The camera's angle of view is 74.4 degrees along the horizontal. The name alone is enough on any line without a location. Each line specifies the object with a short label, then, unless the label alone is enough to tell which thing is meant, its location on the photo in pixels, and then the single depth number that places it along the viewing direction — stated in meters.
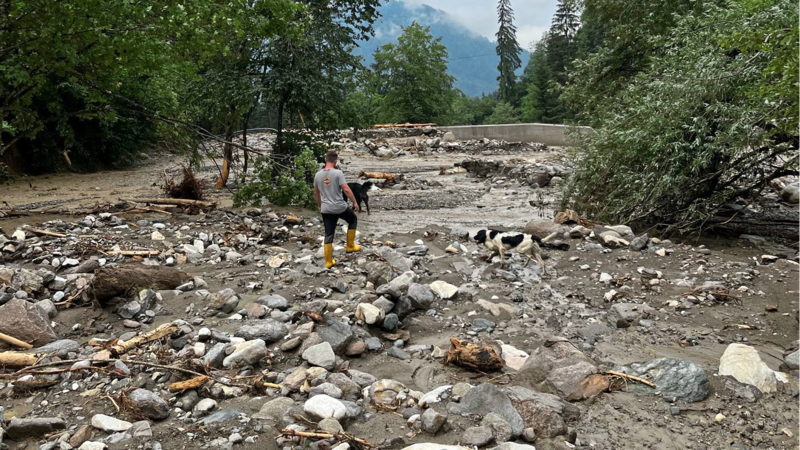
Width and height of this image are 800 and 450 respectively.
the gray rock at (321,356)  4.39
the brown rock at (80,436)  3.40
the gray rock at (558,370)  4.30
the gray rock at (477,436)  3.39
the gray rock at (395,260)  7.19
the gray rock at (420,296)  5.93
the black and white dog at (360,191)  12.25
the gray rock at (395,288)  5.79
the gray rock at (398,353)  4.93
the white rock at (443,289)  6.38
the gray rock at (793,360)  4.70
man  7.20
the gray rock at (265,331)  4.81
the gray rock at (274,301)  5.73
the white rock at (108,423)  3.53
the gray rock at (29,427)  3.48
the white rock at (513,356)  4.86
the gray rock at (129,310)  5.50
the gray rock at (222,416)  3.60
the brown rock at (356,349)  4.81
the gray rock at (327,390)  3.93
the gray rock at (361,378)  4.26
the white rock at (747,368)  4.27
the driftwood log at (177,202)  10.32
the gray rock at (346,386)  4.01
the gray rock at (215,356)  4.41
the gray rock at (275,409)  3.66
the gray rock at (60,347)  4.64
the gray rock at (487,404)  3.65
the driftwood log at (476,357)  4.62
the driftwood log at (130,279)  5.68
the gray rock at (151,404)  3.69
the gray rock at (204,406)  3.74
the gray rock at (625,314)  5.84
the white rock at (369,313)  5.36
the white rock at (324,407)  3.60
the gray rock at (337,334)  4.73
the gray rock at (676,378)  4.19
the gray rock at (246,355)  4.41
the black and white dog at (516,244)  7.85
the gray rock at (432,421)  3.51
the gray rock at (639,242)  8.04
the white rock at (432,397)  3.93
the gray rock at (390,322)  5.45
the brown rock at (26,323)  4.80
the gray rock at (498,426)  3.46
